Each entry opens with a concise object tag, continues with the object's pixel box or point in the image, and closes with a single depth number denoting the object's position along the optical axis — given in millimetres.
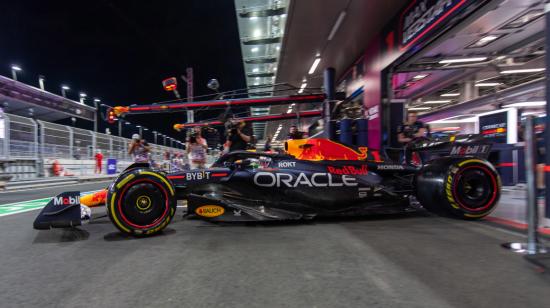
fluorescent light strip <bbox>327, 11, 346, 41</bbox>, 7318
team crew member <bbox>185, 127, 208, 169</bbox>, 6828
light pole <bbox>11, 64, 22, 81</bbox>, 19436
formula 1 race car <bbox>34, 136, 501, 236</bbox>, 3283
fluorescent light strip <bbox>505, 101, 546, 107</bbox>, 10883
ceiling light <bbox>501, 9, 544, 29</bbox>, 6088
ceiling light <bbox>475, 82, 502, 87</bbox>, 10956
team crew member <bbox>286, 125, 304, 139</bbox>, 5246
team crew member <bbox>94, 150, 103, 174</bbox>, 15273
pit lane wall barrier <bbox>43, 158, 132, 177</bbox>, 12305
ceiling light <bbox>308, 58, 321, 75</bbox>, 10639
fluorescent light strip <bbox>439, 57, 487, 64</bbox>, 8191
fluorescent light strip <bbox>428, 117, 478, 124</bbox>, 14438
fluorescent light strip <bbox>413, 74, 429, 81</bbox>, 10084
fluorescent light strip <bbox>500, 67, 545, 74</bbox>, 9373
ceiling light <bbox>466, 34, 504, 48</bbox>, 7219
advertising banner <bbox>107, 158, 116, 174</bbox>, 16562
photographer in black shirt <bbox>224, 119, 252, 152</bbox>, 5305
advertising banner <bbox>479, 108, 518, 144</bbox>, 7457
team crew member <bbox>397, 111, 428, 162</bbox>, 5805
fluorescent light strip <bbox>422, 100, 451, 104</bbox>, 13837
